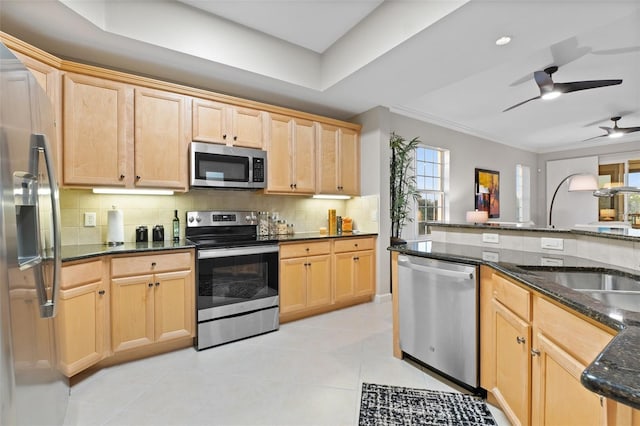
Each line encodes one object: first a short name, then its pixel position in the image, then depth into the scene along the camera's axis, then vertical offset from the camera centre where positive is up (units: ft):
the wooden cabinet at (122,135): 7.75 +2.19
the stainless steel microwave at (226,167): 9.38 +1.51
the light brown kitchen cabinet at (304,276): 10.41 -2.32
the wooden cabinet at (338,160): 12.31 +2.19
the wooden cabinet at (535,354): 3.59 -2.19
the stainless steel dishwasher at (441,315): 6.31 -2.39
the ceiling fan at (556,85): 9.86 +4.24
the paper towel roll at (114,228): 8.64 -0.43
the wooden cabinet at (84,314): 6.65 -2.36
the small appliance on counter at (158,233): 9.57 -0.67
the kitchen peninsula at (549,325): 2.63 -1.34
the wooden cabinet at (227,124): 9.62 +2.97
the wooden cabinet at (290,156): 11.10 +2.15
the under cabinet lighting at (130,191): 8.49 +0.65
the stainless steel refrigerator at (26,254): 3.14 -0.51
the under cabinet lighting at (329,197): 12.66 +0.67
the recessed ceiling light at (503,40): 7.53 +4.33
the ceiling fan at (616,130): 15.36 +4.17
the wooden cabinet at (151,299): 7.66 -2.33
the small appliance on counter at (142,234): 9.32 -0.66
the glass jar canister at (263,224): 11.68 -0.46
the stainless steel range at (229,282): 8.77 -2.16
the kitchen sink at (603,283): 4.53 -1.25
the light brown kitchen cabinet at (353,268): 11.73 -2.27
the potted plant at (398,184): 13.66 +1.30
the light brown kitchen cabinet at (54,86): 6.95 +3.09
